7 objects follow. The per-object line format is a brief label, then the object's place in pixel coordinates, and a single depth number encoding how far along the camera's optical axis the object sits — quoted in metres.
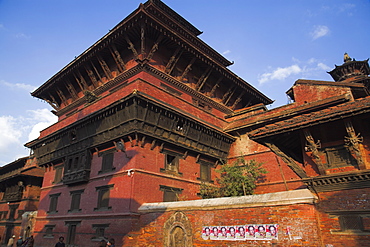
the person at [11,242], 26.09
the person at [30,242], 17.91
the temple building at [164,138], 10.93
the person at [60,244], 12.97
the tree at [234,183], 17.61
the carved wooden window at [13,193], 29.44
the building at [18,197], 28.48
